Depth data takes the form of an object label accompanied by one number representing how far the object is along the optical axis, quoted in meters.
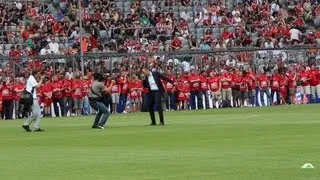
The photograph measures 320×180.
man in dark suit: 35.38
